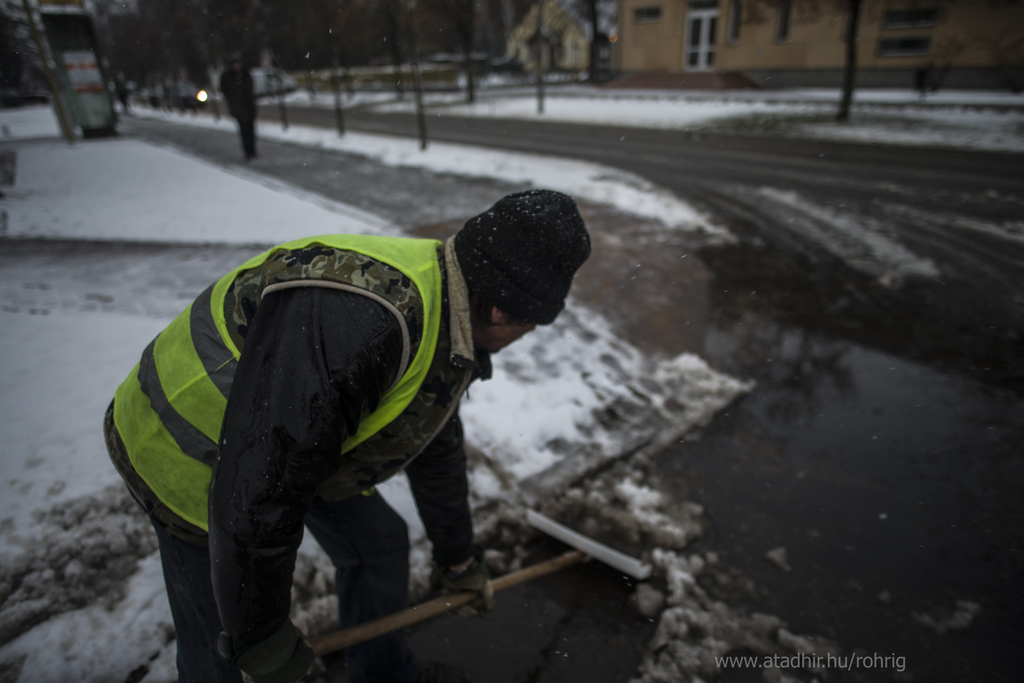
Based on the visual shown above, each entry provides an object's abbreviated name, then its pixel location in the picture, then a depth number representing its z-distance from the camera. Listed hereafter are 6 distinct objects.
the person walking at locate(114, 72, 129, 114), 26.20
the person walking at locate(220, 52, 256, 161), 10.78
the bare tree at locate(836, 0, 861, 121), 12.80
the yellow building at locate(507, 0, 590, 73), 33.97
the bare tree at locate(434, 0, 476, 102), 18.45
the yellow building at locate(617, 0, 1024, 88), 16.62
